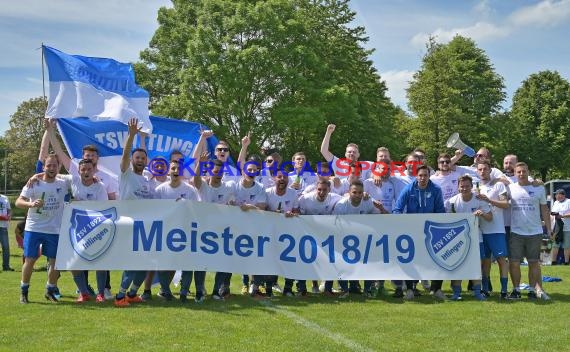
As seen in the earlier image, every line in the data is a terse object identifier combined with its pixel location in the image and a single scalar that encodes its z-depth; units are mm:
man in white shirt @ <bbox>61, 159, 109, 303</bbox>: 9219
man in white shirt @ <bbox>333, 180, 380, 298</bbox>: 9812
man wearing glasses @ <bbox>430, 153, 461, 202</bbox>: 10453
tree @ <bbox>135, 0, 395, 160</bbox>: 34125
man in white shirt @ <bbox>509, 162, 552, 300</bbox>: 9750
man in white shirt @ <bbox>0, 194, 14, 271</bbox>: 14898
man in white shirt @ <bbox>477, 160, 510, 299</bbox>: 9648
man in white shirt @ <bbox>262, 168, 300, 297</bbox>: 9844
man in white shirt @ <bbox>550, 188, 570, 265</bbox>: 17312
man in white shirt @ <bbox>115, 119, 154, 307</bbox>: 8852
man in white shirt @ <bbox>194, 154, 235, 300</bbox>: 9430
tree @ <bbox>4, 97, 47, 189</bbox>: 64125
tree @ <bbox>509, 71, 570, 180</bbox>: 50500
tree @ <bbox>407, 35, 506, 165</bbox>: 40594
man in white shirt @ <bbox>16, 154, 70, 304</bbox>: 9000
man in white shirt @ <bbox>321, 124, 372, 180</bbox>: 11007
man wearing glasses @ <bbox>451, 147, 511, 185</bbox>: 10256
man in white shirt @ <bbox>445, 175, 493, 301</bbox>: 9617
